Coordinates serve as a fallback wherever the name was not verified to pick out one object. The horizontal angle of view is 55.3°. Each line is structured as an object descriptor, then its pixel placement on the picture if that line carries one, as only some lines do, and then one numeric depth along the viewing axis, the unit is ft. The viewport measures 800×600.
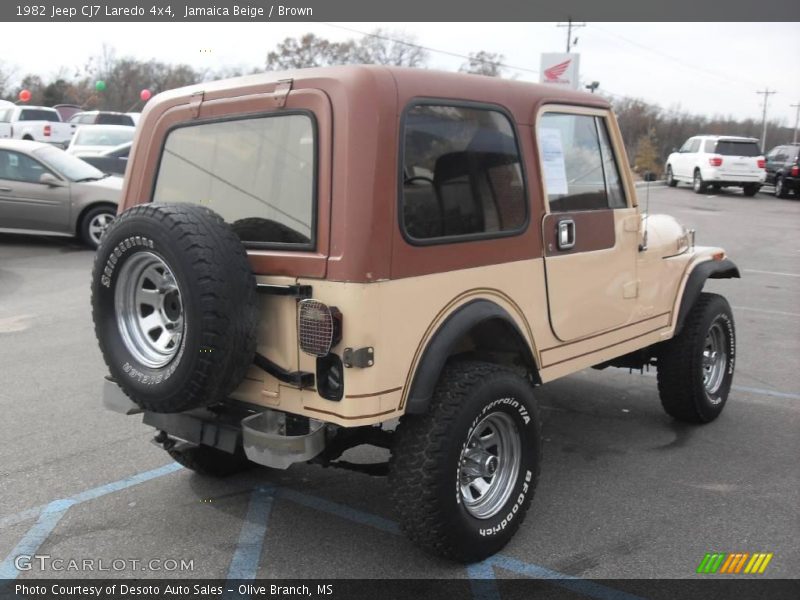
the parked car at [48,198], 38.45
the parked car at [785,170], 82.53
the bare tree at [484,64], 158.30
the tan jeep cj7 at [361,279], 9.70
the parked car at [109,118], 81.30
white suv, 81.15
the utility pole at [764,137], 259.92
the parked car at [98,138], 58.08
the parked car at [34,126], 80.94
